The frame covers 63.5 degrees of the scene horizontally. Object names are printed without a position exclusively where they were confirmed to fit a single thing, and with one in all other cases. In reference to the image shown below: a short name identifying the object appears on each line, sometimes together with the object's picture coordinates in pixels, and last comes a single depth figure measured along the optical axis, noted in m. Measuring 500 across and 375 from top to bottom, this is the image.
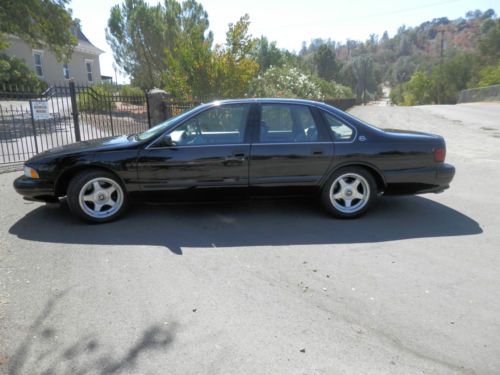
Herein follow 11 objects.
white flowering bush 17.00
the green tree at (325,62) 86.69
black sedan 4.93
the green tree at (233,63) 12.62
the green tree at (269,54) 48.02
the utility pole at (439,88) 68.06
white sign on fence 8.81
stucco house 25.83
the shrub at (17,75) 20.39
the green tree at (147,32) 23.50
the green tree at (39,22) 16.25
